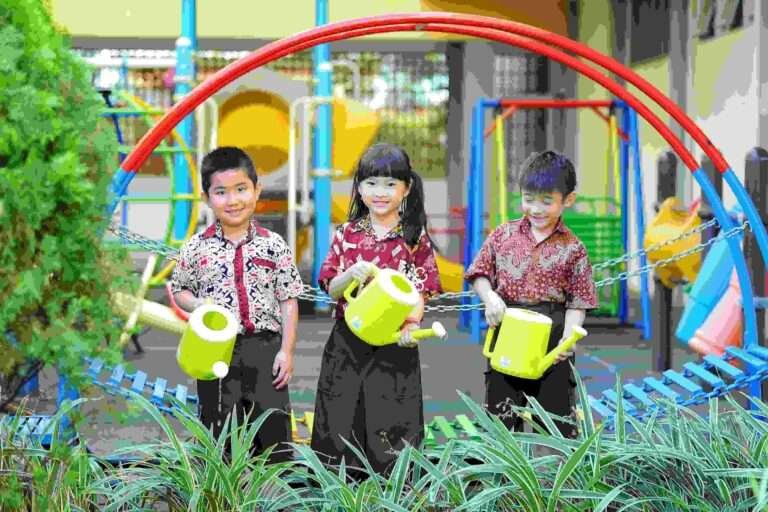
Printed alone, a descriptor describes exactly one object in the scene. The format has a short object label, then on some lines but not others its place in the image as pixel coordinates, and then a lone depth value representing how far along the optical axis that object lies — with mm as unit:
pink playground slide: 5523
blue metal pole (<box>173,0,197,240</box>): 8930
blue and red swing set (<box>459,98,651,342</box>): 8094
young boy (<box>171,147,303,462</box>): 3584
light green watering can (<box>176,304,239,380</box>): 3283
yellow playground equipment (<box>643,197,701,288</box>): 6676
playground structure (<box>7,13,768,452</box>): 3969
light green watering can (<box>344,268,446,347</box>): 3236
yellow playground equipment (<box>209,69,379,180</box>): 9711
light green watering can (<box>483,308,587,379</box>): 3463
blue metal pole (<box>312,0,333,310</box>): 9289
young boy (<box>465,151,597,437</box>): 3775
